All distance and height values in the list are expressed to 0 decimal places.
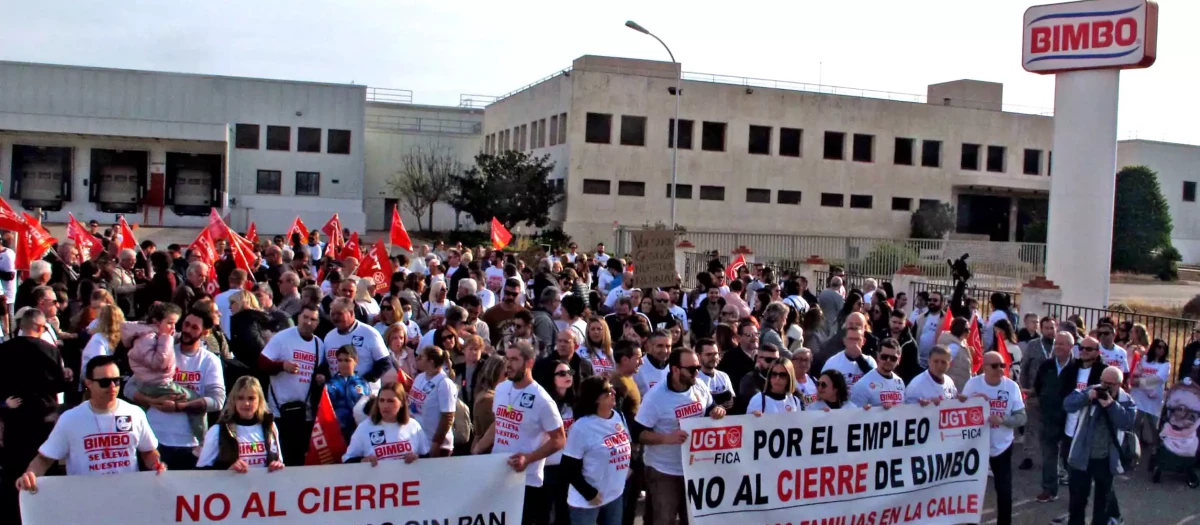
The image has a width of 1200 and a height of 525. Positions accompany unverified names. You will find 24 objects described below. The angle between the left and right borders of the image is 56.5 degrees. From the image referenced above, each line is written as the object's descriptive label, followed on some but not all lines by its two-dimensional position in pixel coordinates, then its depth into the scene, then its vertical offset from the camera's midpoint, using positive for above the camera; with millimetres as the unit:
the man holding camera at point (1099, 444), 8680 -1456
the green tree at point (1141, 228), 49594 +1456
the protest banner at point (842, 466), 7621 -1588
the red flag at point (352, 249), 17938 -354
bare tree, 52938 +2497
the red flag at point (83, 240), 17967 -399
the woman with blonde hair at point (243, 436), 6332 -1231
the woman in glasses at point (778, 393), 7812 -1047
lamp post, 31941 +4871
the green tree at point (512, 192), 44281 +1672
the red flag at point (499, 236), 23016 -62
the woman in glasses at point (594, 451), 6953 -1339
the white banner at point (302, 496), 5926 -1551
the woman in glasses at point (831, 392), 8188 -1063
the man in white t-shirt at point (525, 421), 7031 -1191
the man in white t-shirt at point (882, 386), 8594 -1063
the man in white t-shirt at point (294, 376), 8141 -1123
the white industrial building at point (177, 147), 47062 +3203
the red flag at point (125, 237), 17688 -311
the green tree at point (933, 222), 50562 +1343
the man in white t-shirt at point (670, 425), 7379 -1236
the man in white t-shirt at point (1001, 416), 8664 -1273
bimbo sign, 19281 +3948
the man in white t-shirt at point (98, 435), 6117 -1209
